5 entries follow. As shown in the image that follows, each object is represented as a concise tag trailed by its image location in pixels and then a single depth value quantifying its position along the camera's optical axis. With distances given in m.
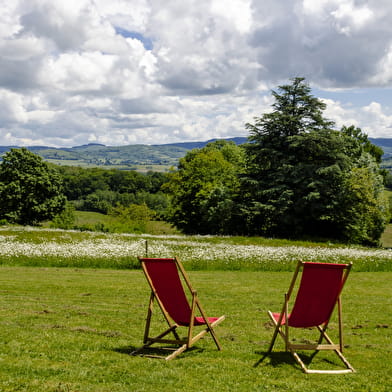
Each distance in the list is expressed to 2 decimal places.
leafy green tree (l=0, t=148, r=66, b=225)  53.50
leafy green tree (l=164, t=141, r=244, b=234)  47.31
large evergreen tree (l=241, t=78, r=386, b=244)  39.91
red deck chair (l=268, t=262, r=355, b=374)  6.13
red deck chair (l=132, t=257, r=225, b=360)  6.57
